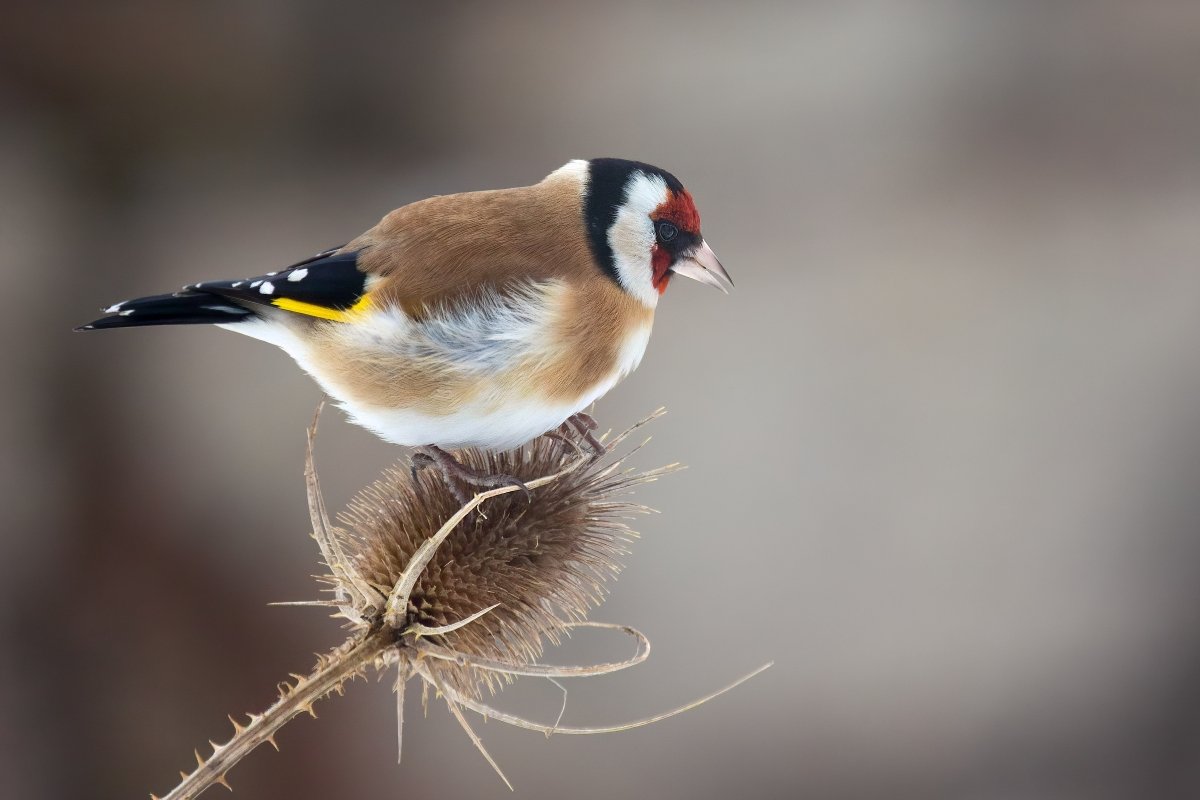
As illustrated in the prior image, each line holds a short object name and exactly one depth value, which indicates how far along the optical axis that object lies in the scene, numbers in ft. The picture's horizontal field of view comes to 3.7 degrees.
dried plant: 10.57
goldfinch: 10.59
